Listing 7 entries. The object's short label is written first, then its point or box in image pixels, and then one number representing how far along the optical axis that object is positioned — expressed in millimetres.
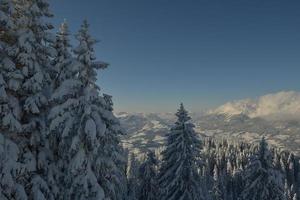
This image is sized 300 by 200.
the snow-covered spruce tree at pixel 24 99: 18031
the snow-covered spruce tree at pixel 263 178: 40625
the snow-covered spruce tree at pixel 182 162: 35375
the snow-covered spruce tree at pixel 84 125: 18938
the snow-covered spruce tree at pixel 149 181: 48781
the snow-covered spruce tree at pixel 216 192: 83750
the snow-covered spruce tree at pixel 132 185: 67462
